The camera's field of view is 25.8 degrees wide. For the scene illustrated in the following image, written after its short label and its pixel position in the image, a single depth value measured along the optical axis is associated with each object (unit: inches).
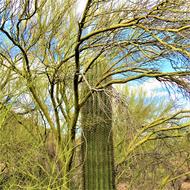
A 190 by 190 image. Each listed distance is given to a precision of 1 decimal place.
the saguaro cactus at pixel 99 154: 269.7
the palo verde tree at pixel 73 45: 229.9
